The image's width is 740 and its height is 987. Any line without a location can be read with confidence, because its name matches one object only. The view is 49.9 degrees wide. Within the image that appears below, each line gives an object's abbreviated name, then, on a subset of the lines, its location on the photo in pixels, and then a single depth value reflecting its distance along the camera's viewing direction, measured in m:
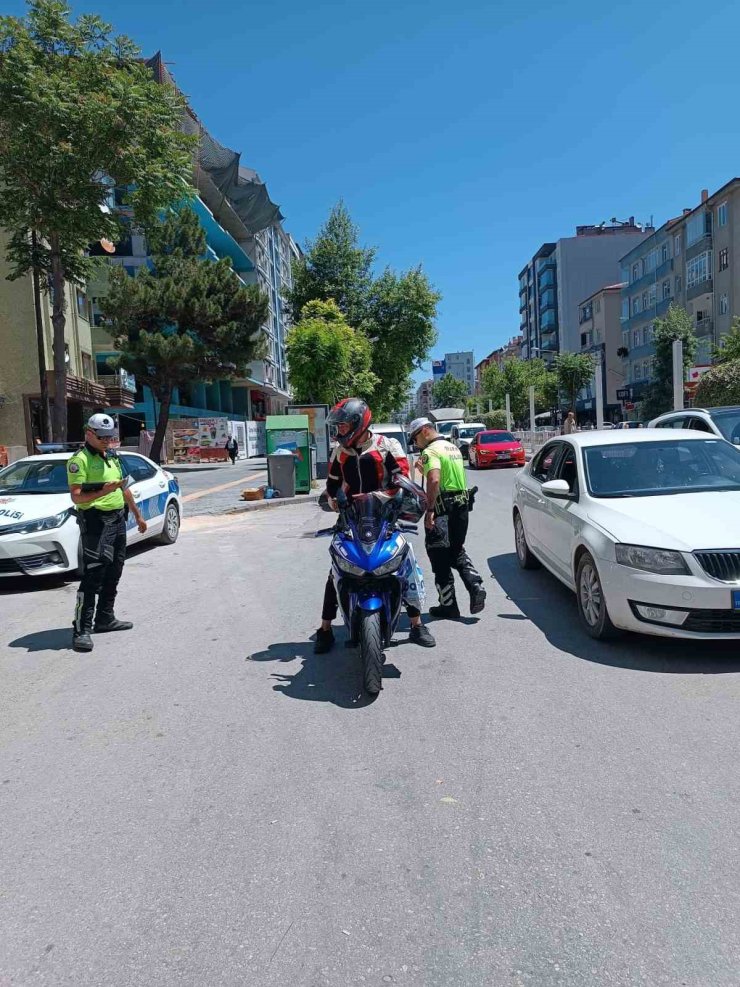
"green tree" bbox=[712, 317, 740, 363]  32.97
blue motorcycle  4.95
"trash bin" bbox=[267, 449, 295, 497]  19.78
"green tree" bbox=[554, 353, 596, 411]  68.62
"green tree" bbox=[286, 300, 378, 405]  35.00
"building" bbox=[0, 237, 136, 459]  34.38
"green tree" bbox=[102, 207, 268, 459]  37.06
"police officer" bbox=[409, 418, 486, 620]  6.55
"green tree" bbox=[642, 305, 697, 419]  46.66
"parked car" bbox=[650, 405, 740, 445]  10.99
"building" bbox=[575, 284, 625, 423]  74.62
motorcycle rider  5.30
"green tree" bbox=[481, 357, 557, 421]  76.44
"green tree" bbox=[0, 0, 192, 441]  15.65
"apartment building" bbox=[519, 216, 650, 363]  92.56
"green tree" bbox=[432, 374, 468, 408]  138.95
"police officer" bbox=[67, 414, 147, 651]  6.48
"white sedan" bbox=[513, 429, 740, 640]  5.19
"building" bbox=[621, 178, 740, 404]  50.06
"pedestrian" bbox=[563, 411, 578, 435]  31.34
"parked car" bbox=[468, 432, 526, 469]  30.89
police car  8.72
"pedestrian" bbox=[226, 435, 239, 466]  44.92
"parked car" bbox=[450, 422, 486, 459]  40.97
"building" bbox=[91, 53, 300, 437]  49.94
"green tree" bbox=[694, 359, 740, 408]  26.48
